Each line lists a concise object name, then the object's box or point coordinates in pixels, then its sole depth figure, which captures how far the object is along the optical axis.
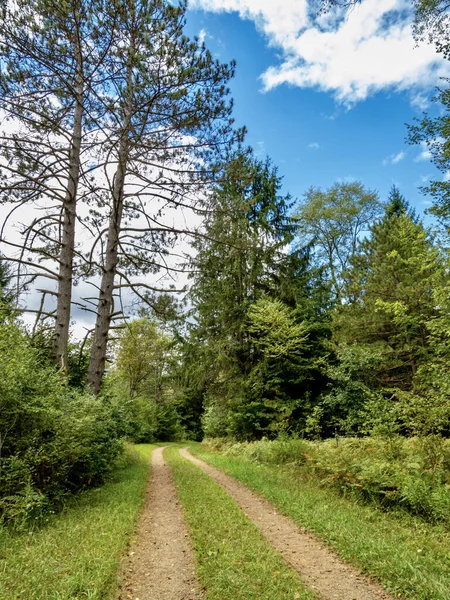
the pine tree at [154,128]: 6.81
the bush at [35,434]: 5.44
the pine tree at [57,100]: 6.45
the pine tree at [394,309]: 13.41
